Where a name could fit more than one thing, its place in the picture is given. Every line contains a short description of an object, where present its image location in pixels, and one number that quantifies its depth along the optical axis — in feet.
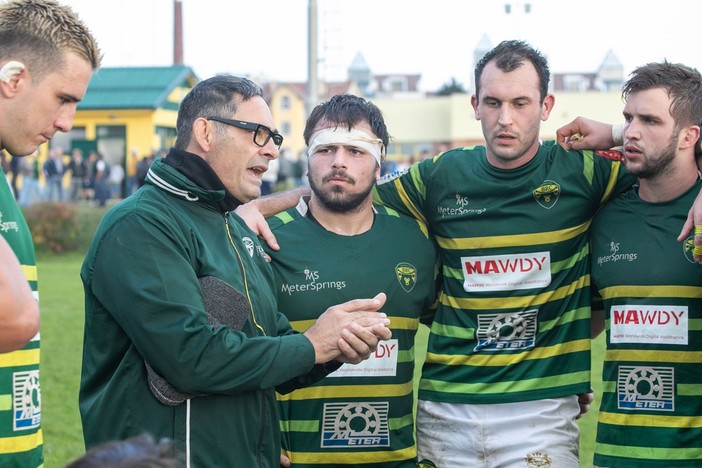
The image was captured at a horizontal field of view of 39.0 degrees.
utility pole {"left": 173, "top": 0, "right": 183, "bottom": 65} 189.26
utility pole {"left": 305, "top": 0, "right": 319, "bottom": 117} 76.07
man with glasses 11.60
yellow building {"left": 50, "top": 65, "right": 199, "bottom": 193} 138.00
